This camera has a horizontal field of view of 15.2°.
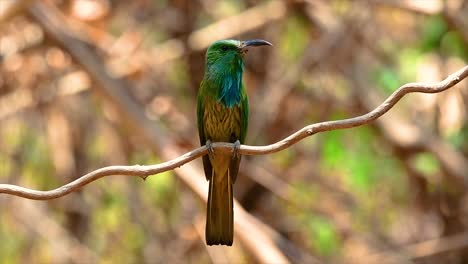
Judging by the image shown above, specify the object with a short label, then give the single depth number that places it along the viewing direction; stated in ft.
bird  22.47
